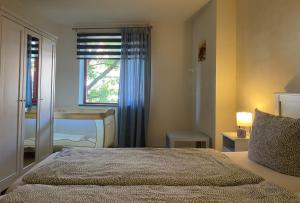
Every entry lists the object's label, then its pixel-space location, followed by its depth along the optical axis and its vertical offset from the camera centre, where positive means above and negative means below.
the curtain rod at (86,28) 4.66 +1.31
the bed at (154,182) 1.17 -0.42
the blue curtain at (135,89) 4.45 +0.22
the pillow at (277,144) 1.59 -0.26
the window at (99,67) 4.60 +0.63
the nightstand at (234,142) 2.71 -0.43
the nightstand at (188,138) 3.57 -0.49
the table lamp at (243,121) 2.79 -0.20
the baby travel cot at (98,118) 3.72 -0.23
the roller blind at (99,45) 4.58 +0.99
